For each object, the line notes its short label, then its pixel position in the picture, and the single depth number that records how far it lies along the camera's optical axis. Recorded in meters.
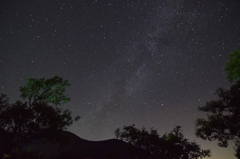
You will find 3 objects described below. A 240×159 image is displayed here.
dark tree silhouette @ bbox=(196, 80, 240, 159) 14.07
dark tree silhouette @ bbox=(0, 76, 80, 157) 11.08
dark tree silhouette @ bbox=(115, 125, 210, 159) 20.31
